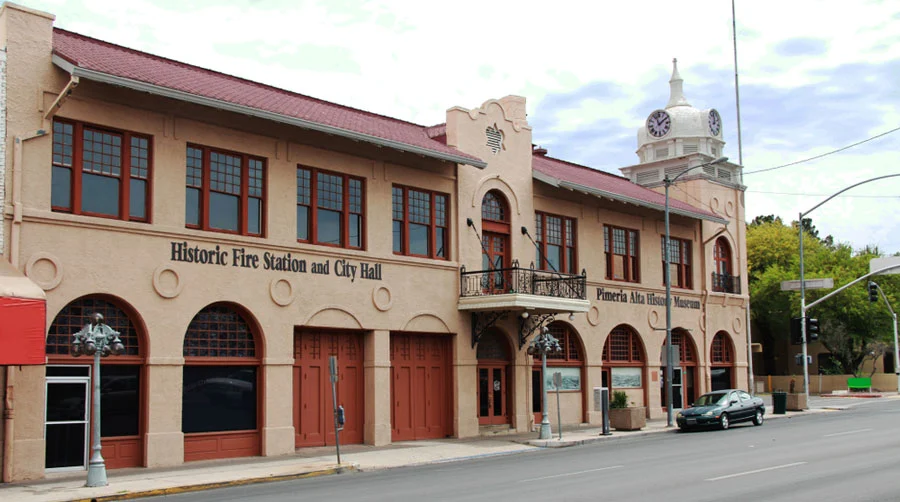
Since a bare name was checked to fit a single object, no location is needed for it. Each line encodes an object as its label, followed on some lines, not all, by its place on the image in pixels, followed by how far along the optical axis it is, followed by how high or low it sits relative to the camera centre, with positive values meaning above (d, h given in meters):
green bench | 60.28 -2.69
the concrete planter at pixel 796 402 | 40.94 -2.63
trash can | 38.69 -2.51
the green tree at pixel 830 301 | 60.84 +2.69
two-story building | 19.80 +2.28
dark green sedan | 31.05 -2.28
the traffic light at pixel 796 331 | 40.78 +0.49
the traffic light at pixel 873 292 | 45.64 +2.40
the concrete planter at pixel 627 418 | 30.94 -2.47
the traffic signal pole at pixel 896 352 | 57.20 -0.73
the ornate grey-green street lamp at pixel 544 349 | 27.41 -0.11
